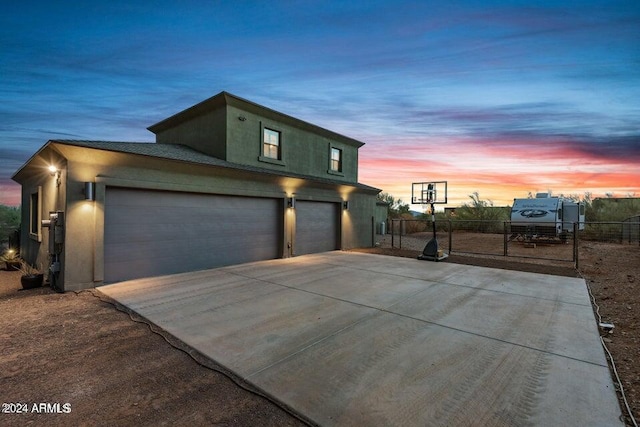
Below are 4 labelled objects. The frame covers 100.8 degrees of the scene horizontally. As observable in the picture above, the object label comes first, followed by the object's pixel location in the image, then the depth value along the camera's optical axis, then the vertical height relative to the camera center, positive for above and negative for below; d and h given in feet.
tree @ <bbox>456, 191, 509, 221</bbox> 73.72 +1.36
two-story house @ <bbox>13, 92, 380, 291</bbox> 20.60 +1.11
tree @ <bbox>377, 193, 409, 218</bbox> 107.24 +3.98
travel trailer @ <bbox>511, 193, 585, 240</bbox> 48.49 +0.14
